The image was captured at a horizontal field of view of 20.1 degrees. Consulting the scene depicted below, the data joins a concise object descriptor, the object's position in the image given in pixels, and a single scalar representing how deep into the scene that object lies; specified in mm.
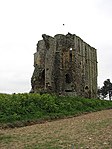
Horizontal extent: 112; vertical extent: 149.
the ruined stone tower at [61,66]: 36719
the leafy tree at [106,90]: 62875
